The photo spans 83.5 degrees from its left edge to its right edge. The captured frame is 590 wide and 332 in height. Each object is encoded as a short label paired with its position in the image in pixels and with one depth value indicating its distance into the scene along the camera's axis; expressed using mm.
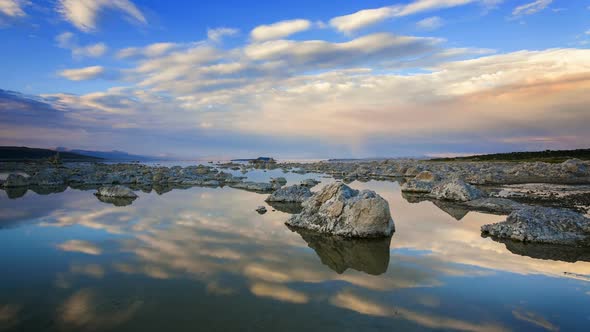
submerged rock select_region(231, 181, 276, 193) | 20812
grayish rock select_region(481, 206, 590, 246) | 8594
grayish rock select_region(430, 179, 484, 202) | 16141
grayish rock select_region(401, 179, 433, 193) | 20419
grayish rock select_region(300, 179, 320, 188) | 24809
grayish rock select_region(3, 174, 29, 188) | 22683
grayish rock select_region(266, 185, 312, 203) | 15633
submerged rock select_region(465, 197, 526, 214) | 13234
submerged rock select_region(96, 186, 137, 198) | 17219
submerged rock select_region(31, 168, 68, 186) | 24891
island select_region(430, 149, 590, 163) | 70188
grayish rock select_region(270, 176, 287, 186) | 27059
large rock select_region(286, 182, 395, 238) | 9250
